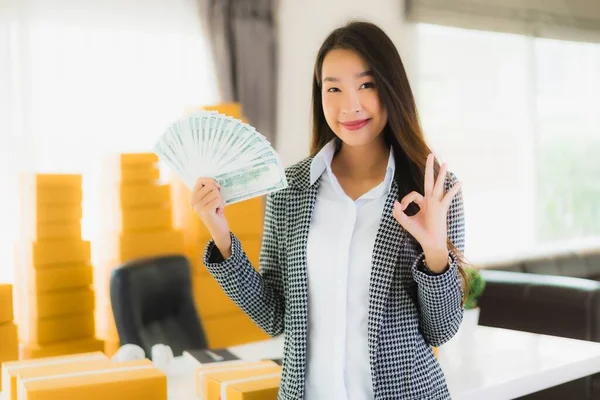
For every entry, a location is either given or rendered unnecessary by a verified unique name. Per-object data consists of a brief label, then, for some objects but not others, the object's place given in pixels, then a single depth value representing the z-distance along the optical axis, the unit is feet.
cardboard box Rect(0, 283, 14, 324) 9.52
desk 6.15
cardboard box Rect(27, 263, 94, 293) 10.47
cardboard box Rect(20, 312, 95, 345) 10.54
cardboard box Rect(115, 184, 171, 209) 11.07
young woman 4.43
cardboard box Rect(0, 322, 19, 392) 9.40
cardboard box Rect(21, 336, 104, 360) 10.55
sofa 10.72
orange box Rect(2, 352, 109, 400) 5.24
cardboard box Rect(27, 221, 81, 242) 10.49
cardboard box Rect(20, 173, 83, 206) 10.53
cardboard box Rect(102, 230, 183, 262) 11.11
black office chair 8.80
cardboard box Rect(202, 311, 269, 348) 12.19
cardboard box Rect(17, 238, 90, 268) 10.48
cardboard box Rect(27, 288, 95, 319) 10.50
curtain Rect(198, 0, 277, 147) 13.78
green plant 7.48
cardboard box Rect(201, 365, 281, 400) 5.31
